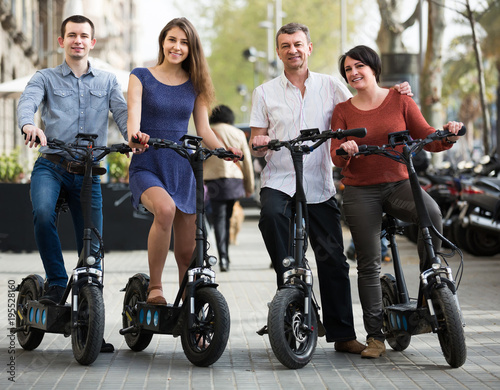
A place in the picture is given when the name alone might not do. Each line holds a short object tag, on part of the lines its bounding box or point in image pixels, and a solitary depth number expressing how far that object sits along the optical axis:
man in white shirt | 9.22
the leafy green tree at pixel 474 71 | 26.87
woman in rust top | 9.15
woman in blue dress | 9.07
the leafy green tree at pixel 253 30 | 77.65
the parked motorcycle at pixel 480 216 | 19.96
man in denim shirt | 9.28
